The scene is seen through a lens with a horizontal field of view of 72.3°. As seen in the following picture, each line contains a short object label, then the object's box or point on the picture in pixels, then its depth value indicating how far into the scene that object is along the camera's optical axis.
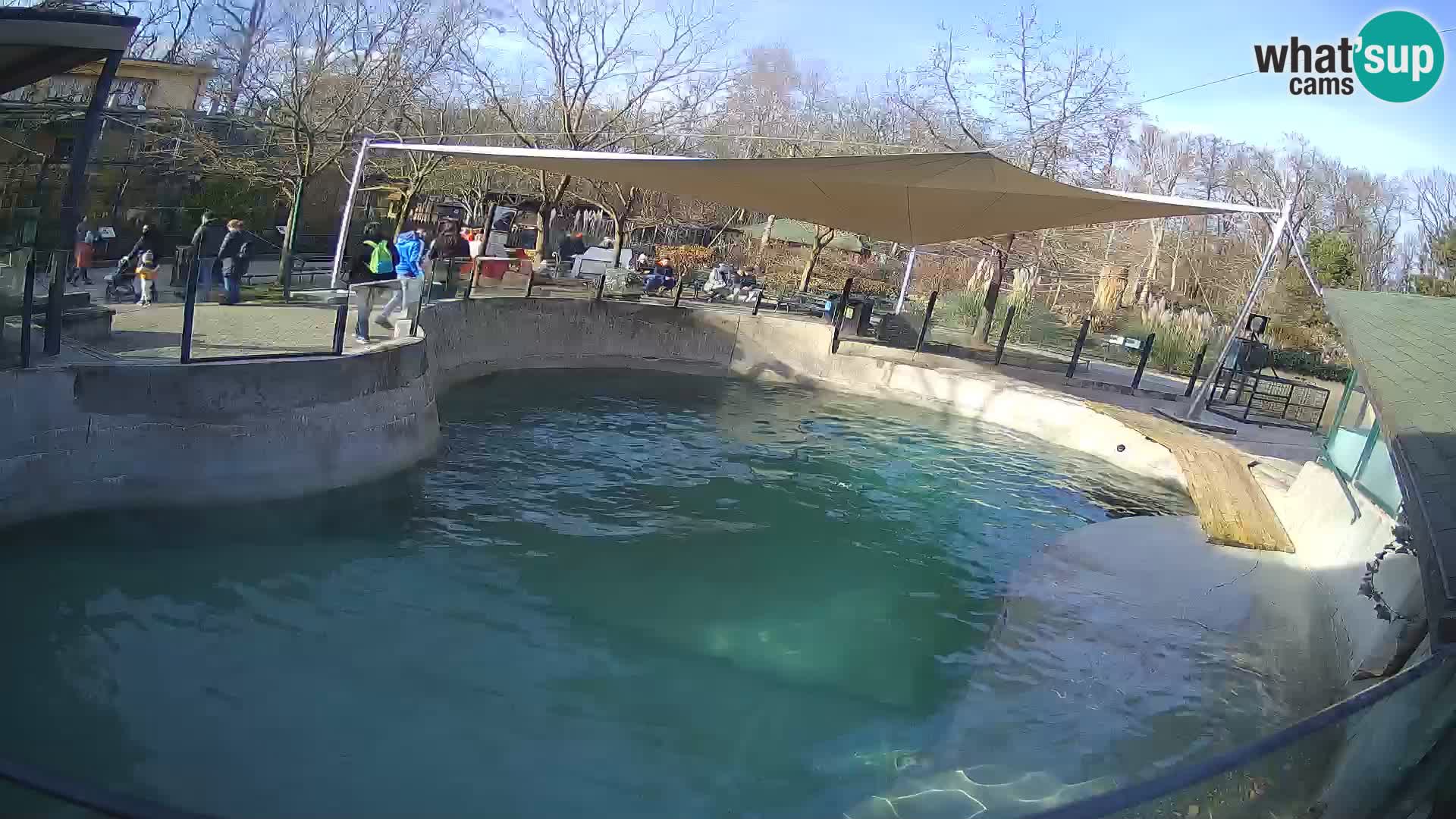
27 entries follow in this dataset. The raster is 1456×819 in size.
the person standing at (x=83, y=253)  10.26
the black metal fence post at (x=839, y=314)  16.97
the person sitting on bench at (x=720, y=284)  18.56
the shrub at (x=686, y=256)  24.36
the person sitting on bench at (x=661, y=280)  18.08
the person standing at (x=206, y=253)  9.65
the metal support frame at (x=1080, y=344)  16.88
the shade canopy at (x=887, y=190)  10.38
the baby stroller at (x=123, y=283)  9.38
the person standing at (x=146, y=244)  10.32
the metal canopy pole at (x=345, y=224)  11.48
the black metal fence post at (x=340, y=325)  8.71
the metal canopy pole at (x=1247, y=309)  12.23
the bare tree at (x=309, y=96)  14.99
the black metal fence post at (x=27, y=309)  6.91
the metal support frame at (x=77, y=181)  6.81
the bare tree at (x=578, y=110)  19.45
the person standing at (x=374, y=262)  10.89
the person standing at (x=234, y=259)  9.97
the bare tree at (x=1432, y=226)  27.48
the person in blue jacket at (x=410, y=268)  10.11
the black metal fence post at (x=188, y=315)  7.71
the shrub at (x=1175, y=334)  20.55
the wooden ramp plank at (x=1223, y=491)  9.11
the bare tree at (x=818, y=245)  20.92
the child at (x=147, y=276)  9.36
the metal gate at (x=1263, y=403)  15.42
